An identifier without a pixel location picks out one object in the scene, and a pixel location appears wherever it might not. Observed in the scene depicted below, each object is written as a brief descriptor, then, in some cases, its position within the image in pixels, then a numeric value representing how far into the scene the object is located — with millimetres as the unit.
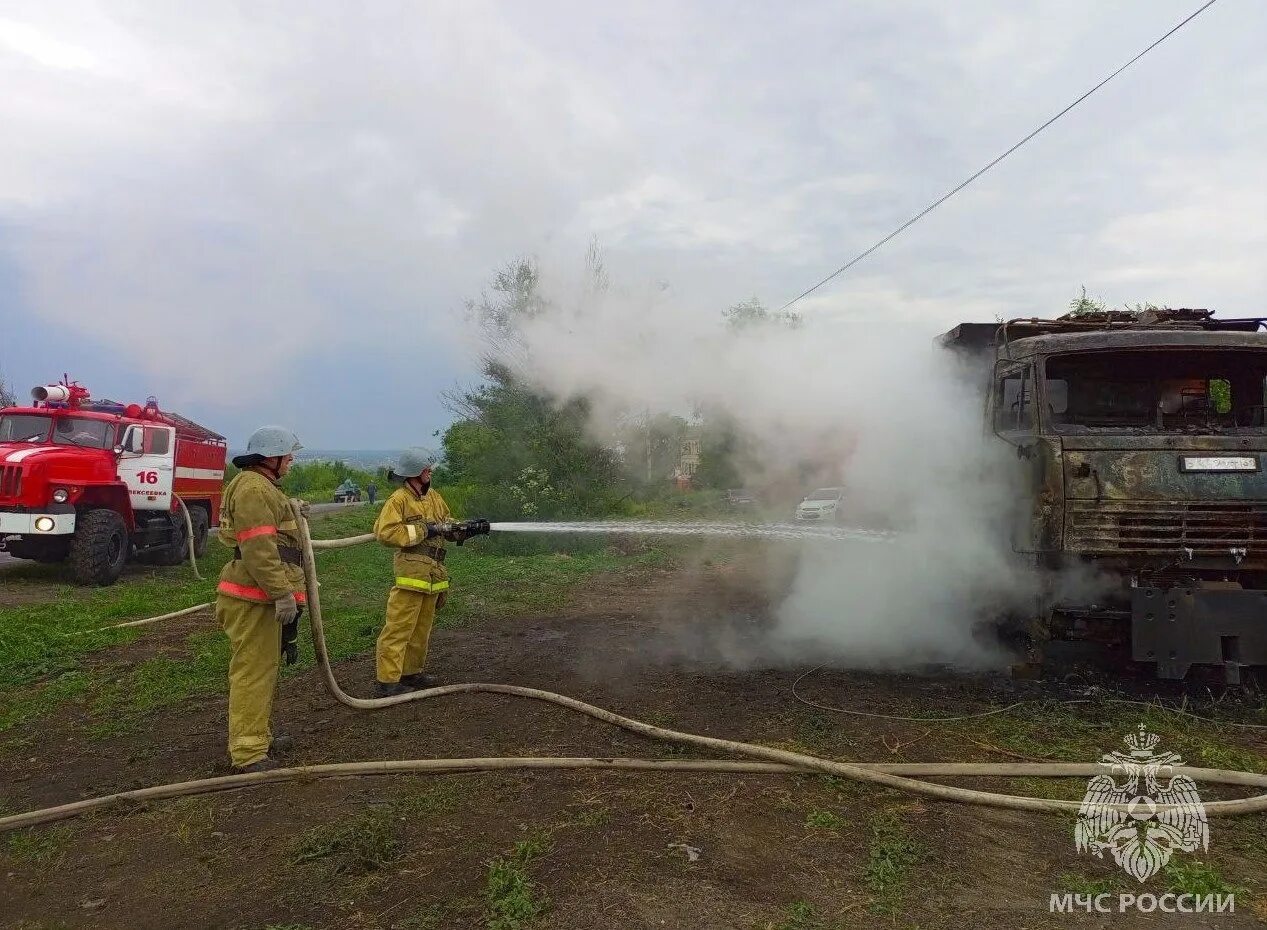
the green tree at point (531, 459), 14203
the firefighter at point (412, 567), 6125
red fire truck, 11367
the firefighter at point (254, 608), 4840
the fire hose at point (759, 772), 4041
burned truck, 5398
